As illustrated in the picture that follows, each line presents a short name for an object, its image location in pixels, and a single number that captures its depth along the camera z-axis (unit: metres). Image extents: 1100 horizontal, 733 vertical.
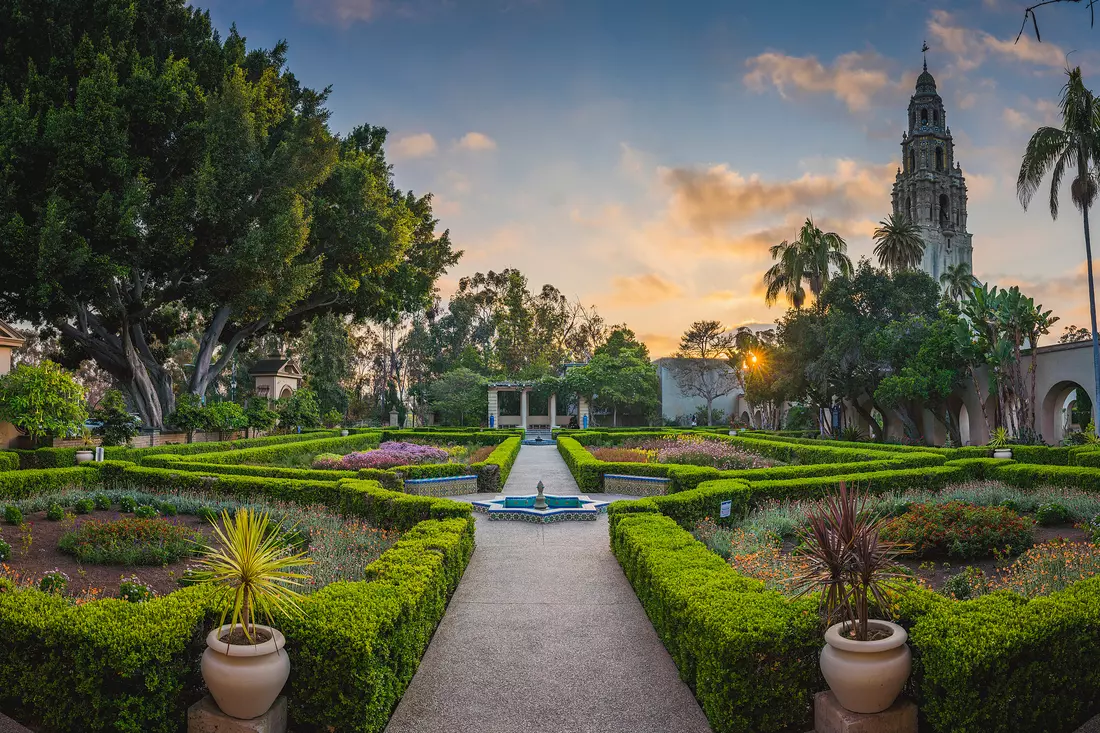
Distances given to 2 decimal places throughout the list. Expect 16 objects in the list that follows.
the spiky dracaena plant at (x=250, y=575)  3.97
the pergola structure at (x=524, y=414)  42.53
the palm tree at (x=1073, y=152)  19.44
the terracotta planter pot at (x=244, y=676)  3.75
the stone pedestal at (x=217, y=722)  3.80
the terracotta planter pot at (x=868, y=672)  3.74
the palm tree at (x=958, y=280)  48.50
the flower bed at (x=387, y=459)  16.83
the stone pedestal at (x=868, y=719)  3.77
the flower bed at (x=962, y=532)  7.79
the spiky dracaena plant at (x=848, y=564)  4.02
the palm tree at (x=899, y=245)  32.62
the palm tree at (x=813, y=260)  31.11
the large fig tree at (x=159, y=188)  18.80
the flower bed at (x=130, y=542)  7.65
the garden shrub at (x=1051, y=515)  9.70
